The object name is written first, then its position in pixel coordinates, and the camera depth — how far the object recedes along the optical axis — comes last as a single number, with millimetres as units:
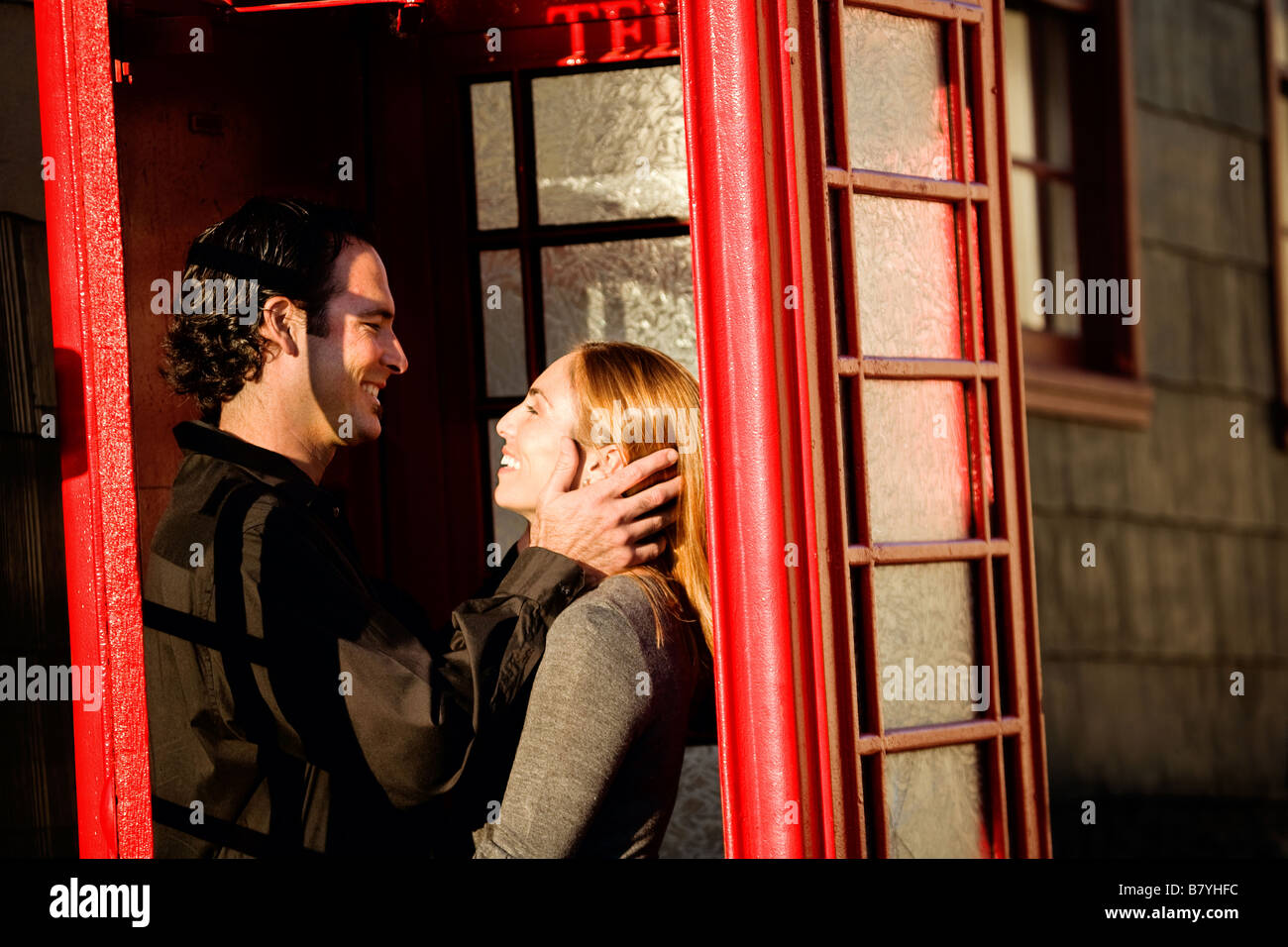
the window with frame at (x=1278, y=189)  6070
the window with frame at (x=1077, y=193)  5520
